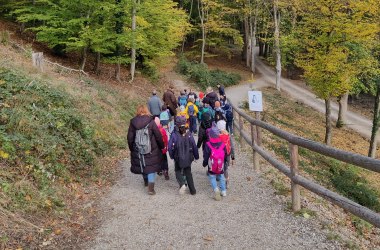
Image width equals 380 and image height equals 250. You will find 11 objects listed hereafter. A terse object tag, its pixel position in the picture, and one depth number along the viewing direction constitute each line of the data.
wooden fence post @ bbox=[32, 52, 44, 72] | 14.52
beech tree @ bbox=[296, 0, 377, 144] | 18.14
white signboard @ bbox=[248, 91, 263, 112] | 9.91
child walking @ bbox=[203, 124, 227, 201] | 7.12
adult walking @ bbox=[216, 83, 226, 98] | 15.28
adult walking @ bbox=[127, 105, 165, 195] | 7.58
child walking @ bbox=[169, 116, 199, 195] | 7.44
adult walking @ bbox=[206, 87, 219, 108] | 12.26
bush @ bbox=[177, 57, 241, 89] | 34.59
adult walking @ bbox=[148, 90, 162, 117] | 13.66
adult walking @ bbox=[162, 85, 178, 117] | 14.95
